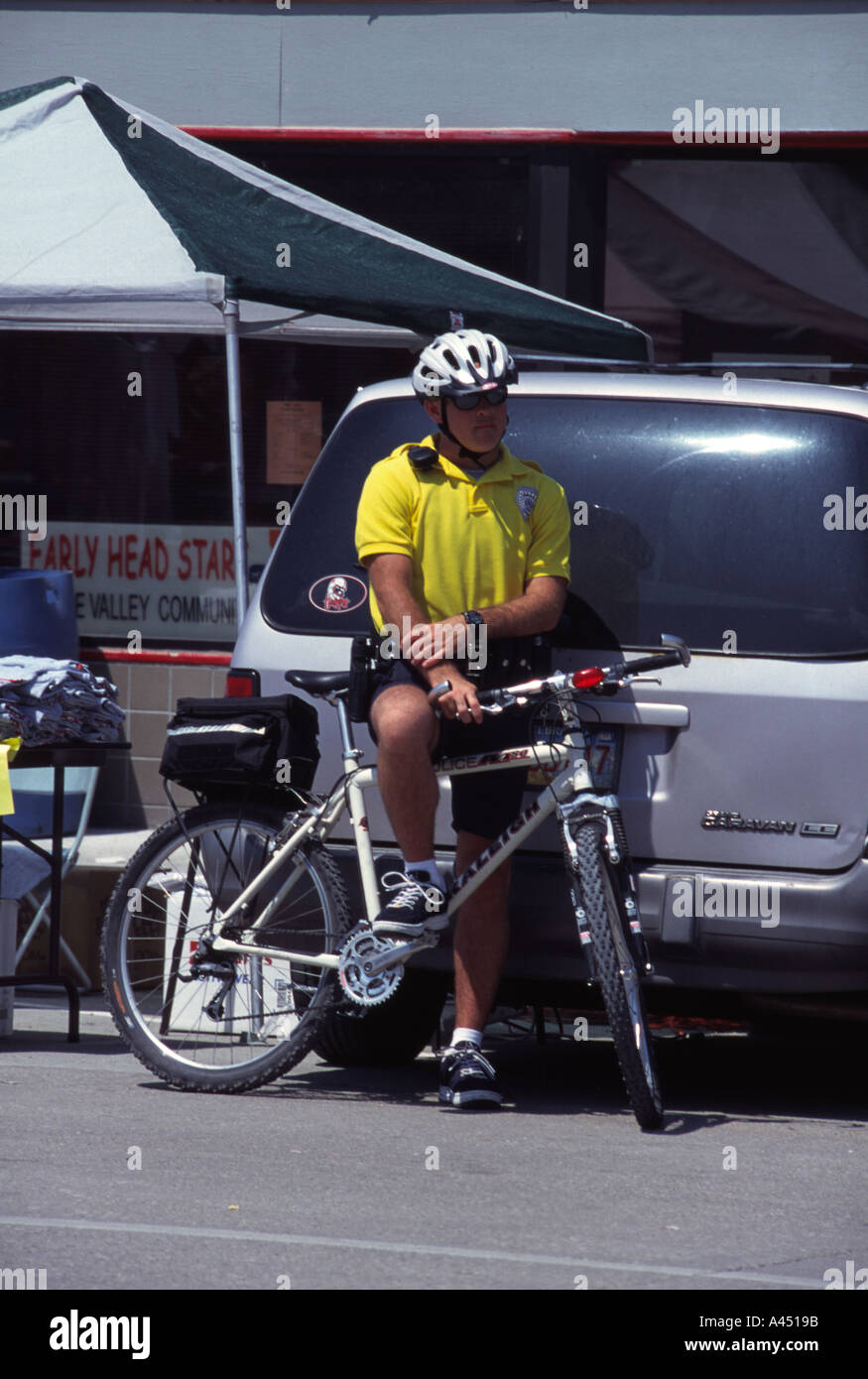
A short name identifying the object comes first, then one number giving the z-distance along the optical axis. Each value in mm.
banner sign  21891
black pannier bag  11320
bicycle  10641
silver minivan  10773
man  10961
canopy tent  14086
